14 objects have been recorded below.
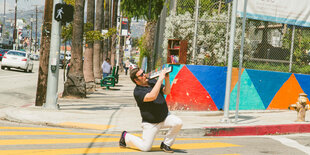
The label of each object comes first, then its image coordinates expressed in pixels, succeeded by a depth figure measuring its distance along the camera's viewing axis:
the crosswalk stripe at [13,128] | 9.22
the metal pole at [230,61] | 10.99
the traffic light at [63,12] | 12.60
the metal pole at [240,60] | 10.97
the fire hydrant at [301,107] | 11.80
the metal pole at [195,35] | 13.97
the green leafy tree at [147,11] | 29.22
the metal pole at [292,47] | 14.62
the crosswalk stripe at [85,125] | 10.10
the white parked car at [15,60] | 34.59
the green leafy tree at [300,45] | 14.82
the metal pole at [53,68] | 12.87
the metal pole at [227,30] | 13.74
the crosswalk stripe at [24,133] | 8.37
